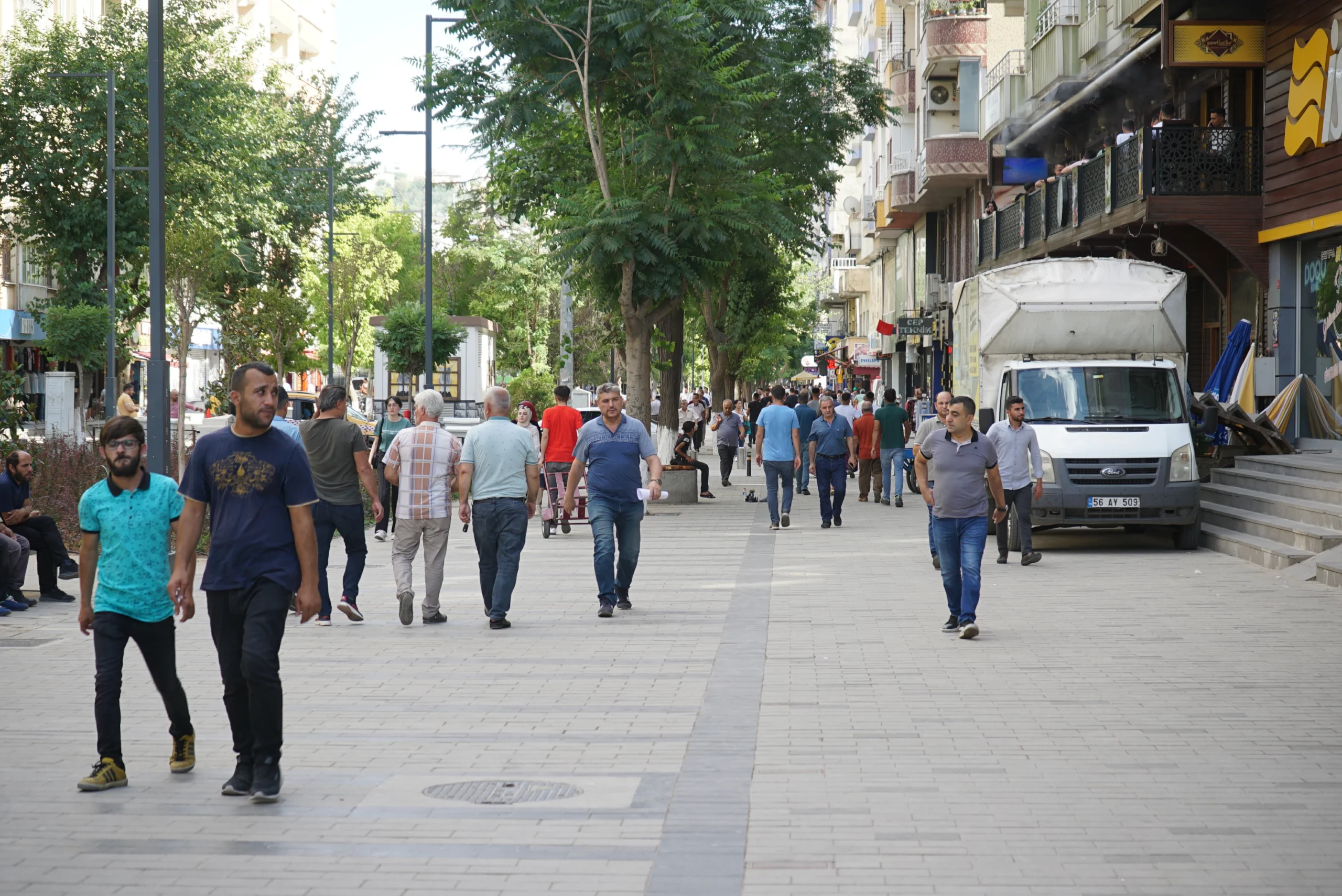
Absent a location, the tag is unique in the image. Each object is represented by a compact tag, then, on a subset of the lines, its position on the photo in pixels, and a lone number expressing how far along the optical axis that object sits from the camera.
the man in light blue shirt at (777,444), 20.66
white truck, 17.16
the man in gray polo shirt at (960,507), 11.02
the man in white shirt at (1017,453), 15.88
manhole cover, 6.47
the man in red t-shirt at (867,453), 26.34
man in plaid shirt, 11.87
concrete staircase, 15.62
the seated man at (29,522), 12.99
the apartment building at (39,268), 47.06
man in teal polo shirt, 6.79
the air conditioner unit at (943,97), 43.50
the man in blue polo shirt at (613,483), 12.27
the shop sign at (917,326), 40.72
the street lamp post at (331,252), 44.30
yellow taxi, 37.78
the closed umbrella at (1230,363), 22.11
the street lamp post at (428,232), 30.28
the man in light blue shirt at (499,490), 11.66
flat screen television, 35.31
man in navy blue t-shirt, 6.49
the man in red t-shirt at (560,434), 19.72
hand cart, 19.95
